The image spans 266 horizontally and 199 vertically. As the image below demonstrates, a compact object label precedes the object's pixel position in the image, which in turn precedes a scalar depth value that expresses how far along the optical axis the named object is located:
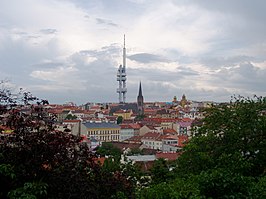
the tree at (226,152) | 6.32
